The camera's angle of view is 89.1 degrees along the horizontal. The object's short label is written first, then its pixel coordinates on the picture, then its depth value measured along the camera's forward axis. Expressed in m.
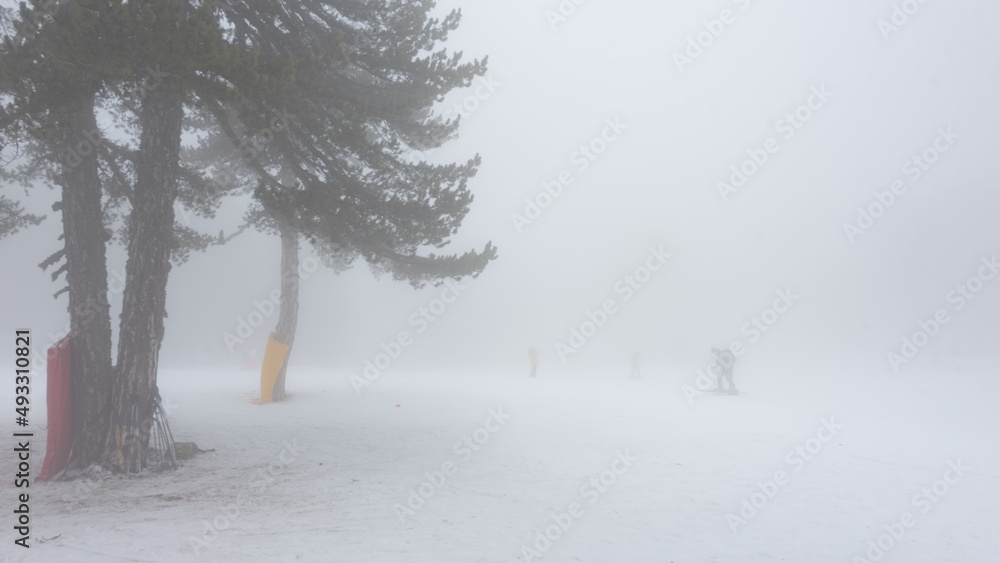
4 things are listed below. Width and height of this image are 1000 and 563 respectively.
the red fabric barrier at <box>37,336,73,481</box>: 6.25
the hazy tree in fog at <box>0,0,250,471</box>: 5.00
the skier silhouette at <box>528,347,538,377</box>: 24.66
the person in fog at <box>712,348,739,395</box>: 17.64
